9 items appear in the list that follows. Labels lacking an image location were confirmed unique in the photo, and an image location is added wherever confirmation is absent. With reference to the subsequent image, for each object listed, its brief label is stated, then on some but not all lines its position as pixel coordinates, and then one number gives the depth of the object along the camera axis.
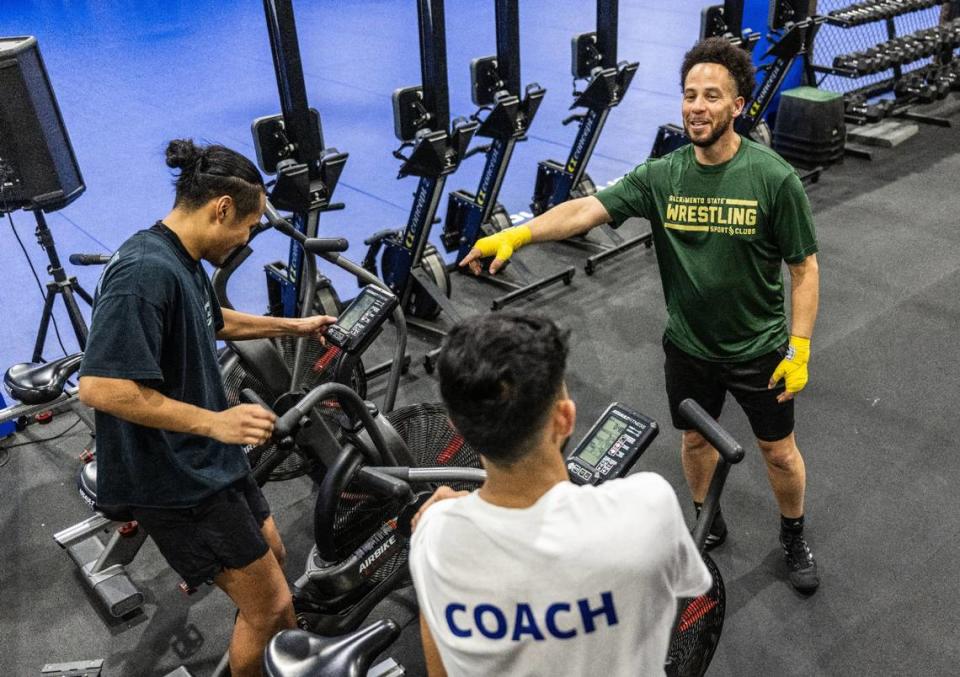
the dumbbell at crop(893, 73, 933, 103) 7.84
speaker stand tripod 3.75
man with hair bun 1.96
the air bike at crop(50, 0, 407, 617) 3.16
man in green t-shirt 2.60
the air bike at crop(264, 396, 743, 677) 1.86
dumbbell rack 6.93
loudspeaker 3.51
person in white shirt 1.23
